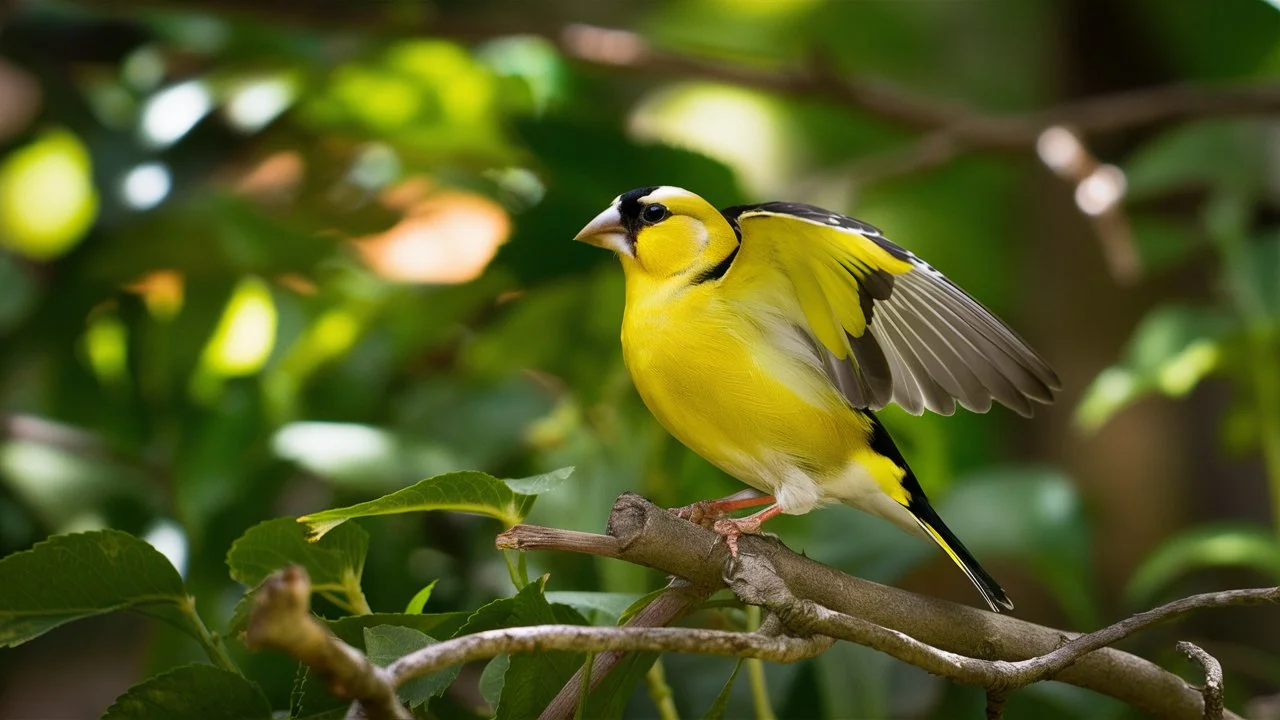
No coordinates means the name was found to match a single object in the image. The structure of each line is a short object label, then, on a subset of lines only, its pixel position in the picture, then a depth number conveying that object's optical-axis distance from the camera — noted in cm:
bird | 339
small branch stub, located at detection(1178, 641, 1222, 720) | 333
